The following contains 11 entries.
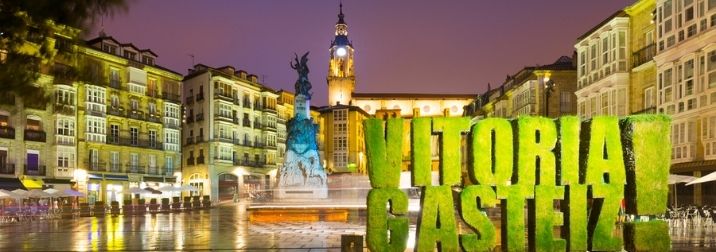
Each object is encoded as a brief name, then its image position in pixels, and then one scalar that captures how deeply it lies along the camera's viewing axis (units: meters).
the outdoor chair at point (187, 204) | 67.93
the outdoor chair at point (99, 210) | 56.62
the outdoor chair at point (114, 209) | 57.92
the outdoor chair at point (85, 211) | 55.94
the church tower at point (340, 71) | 160.62
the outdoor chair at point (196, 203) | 71.14
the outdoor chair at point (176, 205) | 66.44
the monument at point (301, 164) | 48.66
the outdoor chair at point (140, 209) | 61.11
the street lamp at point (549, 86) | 41.42
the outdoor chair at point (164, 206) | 64.22
